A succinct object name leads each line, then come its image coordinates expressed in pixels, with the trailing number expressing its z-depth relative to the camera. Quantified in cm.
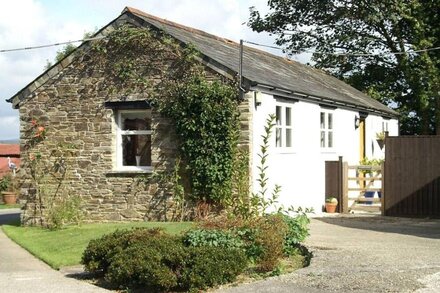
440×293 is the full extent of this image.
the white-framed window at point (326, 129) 2008
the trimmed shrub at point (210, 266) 879
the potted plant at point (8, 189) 3275
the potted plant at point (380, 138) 2446
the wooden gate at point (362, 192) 1867
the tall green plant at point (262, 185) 1113
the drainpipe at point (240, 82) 1559
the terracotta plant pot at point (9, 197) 3269
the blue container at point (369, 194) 1997
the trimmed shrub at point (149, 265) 882
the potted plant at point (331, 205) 1920
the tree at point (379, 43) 3028
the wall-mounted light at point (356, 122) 2228
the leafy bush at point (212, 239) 984
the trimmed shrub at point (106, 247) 1003
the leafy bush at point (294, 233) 1090
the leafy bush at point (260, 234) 977
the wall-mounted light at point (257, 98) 1588
